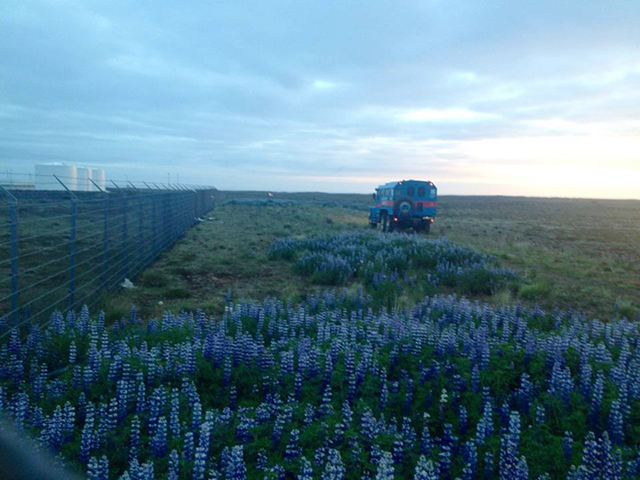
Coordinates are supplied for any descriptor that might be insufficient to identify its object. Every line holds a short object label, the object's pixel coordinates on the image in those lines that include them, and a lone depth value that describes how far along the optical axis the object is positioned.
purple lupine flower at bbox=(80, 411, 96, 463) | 3.56
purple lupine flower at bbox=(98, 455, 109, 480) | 3.28
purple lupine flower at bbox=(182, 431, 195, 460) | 3.56
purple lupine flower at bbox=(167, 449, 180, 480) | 3.16
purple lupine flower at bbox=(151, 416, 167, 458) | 3.65
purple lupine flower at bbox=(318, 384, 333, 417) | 4.17
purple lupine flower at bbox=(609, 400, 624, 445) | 4.04
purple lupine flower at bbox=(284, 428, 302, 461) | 3.59
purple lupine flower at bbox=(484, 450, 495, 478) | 3.61
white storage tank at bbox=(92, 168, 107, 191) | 47.25
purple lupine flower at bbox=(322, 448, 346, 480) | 3.17
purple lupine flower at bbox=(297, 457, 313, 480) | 3.12
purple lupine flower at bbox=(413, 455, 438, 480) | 3.16
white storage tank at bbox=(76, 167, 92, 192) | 42.44
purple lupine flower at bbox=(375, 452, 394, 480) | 3.05
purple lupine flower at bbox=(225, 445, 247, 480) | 3.23
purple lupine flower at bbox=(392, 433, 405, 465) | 3.64
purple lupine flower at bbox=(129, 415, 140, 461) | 3.65
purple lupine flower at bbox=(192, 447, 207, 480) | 3.24
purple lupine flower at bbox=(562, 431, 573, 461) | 3.72
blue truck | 26.00
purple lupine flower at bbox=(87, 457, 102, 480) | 3.24
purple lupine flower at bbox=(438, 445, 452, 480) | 3.59
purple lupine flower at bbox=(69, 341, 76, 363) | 5.20
